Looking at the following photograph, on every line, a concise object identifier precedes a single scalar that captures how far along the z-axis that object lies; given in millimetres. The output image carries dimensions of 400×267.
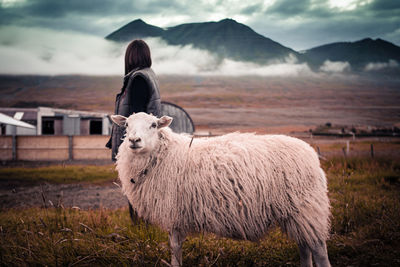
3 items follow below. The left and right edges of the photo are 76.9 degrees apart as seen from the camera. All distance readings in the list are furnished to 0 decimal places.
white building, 26864
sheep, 2645
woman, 3303
